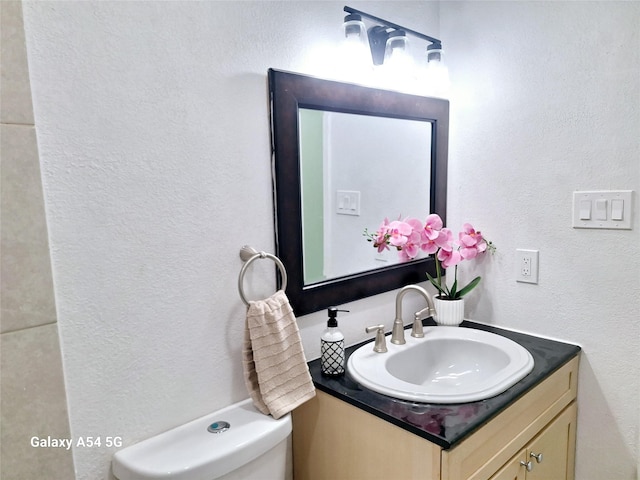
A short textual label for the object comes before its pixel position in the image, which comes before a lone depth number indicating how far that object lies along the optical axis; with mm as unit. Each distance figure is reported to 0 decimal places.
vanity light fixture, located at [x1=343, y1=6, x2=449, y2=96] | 1282
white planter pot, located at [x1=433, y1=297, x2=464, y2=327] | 1552
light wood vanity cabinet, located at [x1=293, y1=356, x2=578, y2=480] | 972
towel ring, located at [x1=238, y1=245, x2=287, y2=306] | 1076
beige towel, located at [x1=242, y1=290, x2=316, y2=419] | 1069
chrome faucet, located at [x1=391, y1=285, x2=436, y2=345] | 1365
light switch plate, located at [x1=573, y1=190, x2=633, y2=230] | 1281
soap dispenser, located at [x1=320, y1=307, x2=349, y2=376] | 1190
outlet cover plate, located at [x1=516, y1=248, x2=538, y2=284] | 1482
